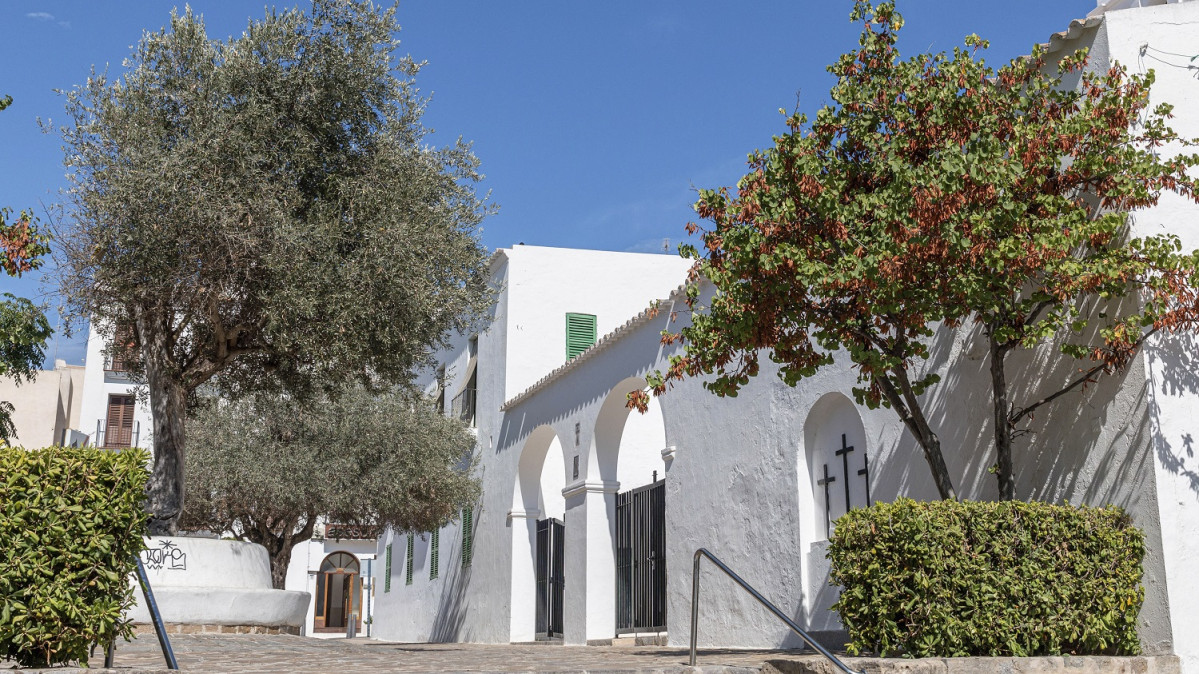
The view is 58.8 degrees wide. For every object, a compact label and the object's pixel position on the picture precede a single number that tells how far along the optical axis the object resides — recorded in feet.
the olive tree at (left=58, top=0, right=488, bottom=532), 31.50
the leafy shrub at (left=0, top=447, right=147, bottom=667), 16.60
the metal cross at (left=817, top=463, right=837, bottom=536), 35.81
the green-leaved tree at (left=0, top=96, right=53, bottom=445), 55.62
